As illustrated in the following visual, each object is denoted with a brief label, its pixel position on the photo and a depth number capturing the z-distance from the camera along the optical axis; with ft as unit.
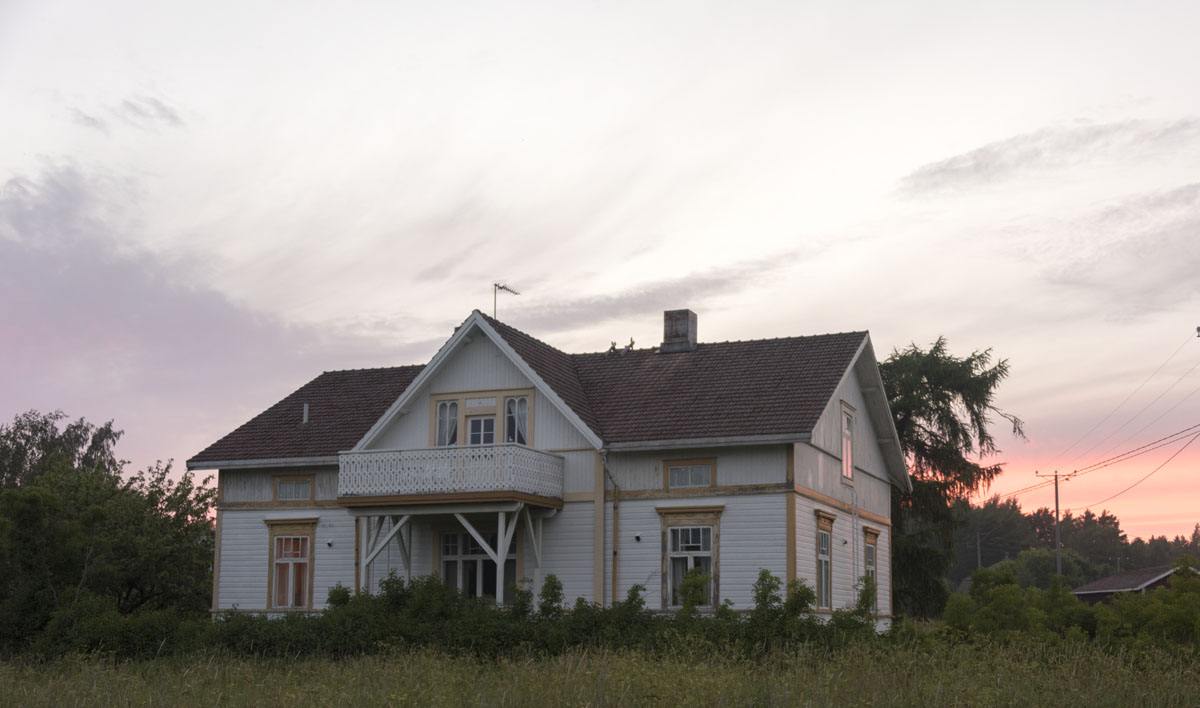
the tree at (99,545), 104.99
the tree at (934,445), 156.56
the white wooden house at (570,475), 95.50
